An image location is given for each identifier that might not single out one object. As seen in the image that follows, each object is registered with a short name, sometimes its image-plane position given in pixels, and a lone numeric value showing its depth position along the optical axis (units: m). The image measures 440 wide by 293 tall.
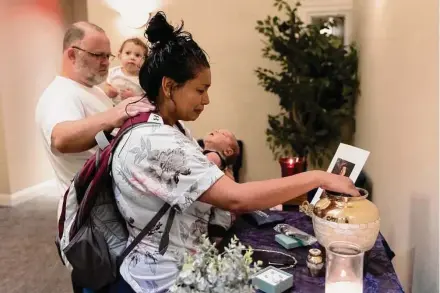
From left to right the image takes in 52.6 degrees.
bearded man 1.59
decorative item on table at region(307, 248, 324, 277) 1.26
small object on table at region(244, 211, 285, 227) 1.66
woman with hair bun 1.12
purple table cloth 1.20
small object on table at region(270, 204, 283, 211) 1.89
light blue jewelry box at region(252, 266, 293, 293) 1.15
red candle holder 2.53
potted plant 3.23
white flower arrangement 0.83
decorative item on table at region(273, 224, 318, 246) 1.48
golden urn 1.14
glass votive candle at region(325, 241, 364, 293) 1.11
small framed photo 1.43
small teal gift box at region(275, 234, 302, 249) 1.45
